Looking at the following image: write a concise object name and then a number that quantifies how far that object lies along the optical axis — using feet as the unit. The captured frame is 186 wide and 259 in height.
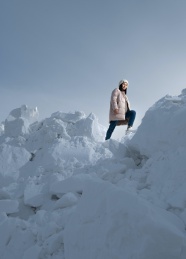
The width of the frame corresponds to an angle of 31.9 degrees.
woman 28.94
